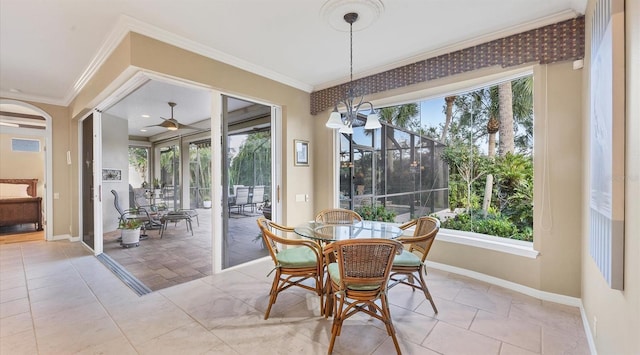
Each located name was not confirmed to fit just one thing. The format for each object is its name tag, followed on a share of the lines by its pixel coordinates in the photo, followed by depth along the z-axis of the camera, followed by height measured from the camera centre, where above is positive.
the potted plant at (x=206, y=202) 8.83 -0.86
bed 5.76 -0.63
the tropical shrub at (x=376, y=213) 4.21 -0.61
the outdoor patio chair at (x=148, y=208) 5.88 -0.71
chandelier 2.51 +0.54
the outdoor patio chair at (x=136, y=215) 5.40 -0.82
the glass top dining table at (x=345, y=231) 2.38 -0.55
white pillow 6.24 -0.31
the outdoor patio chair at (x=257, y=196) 4.09 -0.31
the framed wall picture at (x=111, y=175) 6.11 +0.05
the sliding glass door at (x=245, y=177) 3.57 -0.02
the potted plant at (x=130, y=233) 4.84 -1.03
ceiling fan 5.45 +1.09
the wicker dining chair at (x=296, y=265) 2.35 -0.81
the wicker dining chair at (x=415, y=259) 2.33 -0.77
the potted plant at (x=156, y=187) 7.96 -0.31
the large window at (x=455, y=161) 3.10 +0.19
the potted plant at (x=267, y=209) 4.20 -0.52
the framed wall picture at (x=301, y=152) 4.30 +0.39
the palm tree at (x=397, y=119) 3.89 +0.85
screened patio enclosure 3.73 +0.05
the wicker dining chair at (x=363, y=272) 1.82 -0.69
